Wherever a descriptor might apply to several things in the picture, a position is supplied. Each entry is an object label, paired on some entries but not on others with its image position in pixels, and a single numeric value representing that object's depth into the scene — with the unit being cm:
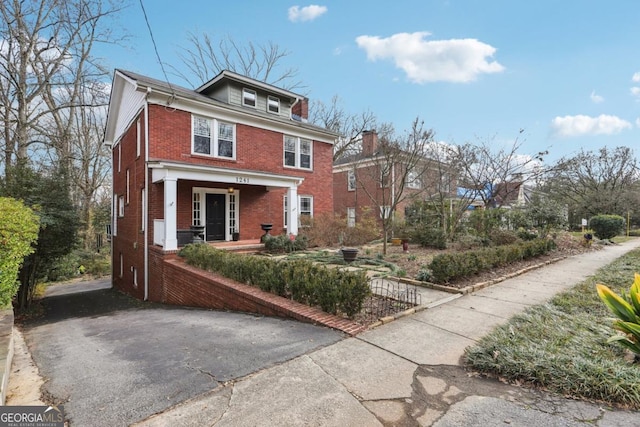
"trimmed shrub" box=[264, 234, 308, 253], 1202
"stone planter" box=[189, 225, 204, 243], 1098
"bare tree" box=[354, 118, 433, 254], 1068
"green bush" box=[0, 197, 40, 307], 532
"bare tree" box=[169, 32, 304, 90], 2377
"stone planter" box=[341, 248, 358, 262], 961
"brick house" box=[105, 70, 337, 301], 1121
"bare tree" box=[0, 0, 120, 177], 1509
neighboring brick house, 1712
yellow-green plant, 321
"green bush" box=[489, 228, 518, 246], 1230
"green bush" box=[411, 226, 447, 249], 1305
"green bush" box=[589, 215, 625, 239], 1925
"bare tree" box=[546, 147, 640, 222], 2847
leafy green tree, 1060
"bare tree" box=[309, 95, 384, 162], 2577
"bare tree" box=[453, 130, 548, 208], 1487
